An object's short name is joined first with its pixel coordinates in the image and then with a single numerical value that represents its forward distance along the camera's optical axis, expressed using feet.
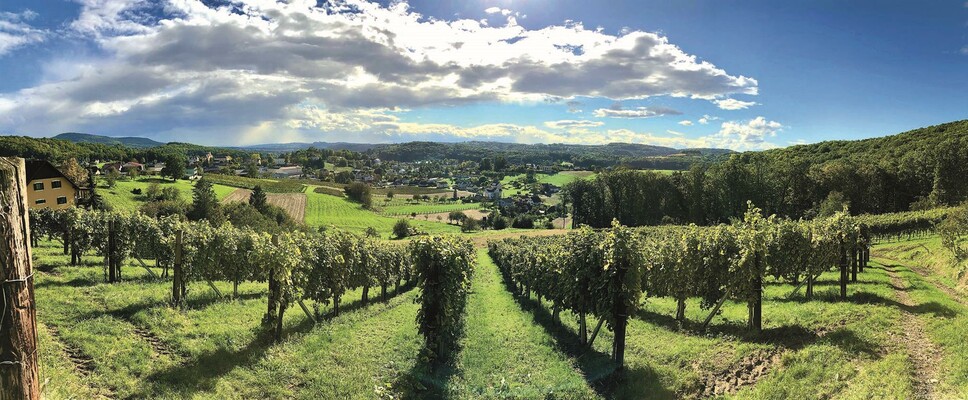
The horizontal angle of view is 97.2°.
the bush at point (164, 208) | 219.69
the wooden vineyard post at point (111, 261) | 60.44
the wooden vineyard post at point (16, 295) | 13.82
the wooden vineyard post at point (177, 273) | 50.00
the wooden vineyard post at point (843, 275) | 52.37
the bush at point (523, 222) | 339.01
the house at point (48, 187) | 164.55
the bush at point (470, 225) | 320.58
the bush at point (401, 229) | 276.82
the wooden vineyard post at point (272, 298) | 44.37
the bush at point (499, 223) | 348.38
